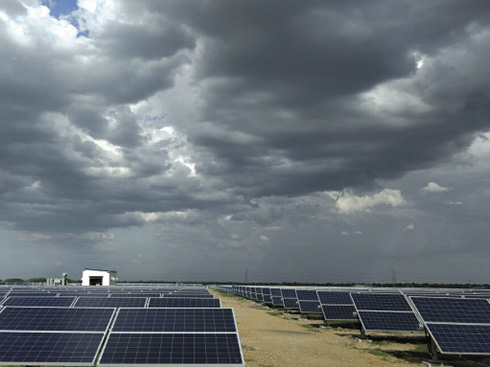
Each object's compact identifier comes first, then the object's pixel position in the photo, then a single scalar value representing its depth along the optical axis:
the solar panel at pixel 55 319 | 14.36
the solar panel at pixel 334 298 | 34.97
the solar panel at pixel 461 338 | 17.19
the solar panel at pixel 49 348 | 12.22
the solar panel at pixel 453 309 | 19.99
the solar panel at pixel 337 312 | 32.85
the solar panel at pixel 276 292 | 55.02
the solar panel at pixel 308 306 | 41.58
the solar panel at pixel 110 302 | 22.81
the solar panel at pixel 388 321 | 24.38
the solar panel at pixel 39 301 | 22.43
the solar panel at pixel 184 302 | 21.69
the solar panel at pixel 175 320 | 14.30
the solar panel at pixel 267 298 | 57.82
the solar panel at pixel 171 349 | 12.07
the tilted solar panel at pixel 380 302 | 26.61
